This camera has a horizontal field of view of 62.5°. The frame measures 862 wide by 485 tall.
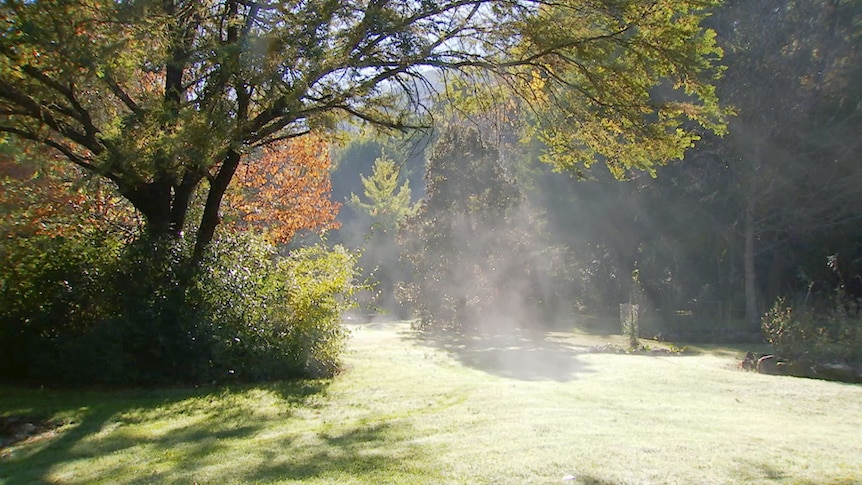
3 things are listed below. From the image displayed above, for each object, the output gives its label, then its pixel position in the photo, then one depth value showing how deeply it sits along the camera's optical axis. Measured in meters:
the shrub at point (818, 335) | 13.84
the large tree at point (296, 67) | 8.57
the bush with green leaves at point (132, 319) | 10.27
